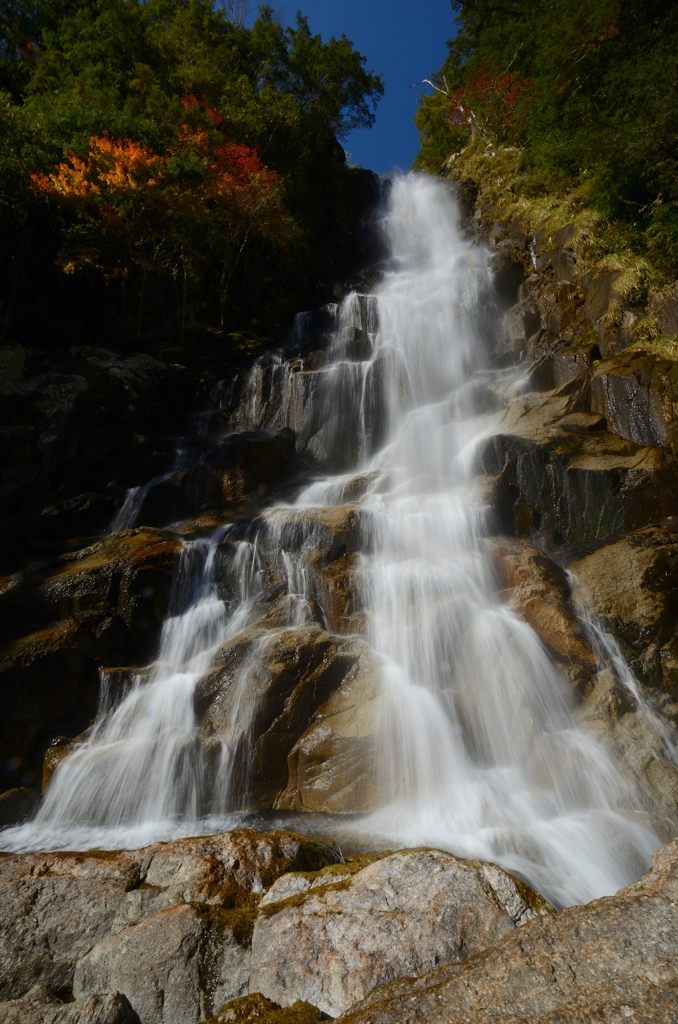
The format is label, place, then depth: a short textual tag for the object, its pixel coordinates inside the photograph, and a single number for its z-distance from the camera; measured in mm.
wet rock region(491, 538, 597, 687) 7277
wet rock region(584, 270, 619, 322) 12148
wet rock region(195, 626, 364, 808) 6461
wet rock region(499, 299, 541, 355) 14133
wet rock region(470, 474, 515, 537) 9281
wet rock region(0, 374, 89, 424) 13086
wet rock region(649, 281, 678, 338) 10656
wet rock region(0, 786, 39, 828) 6336
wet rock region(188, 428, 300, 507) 11938
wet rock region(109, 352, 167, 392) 15062
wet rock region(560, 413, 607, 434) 9984
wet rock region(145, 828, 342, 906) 3369
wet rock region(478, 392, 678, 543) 8703
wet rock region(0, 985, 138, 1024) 2631
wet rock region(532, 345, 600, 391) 11578
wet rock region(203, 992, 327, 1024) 2393
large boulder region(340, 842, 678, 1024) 1909
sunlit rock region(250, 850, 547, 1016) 2492
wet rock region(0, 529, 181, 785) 7250
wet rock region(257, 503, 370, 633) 8362
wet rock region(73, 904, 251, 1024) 2727
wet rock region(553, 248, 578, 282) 14227
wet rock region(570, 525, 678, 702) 7246
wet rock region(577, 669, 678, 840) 5816
